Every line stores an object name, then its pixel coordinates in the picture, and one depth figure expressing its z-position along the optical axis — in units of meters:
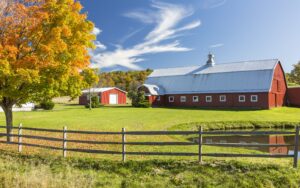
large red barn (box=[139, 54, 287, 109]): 45.25
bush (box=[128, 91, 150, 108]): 49.80
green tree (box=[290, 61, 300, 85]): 88.56
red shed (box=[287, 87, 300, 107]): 49.75
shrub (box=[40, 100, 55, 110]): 47.72
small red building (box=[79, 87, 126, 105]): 64.90
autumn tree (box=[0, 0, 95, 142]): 15.91
